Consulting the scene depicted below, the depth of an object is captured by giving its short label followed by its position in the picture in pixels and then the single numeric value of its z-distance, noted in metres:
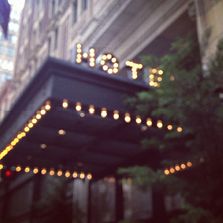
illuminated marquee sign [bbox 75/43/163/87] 9.08
